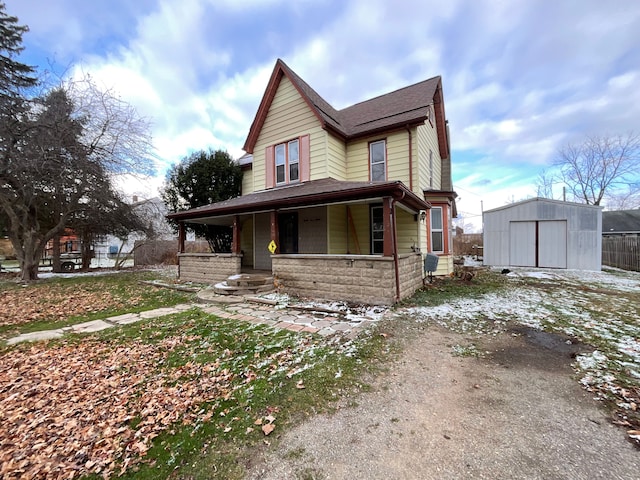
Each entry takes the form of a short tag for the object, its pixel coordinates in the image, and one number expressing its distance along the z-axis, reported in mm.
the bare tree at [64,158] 9984
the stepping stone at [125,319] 5653
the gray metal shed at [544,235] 12516
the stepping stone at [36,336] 4691
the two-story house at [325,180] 8406
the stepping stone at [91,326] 5172
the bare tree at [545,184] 27784
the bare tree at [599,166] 21859
